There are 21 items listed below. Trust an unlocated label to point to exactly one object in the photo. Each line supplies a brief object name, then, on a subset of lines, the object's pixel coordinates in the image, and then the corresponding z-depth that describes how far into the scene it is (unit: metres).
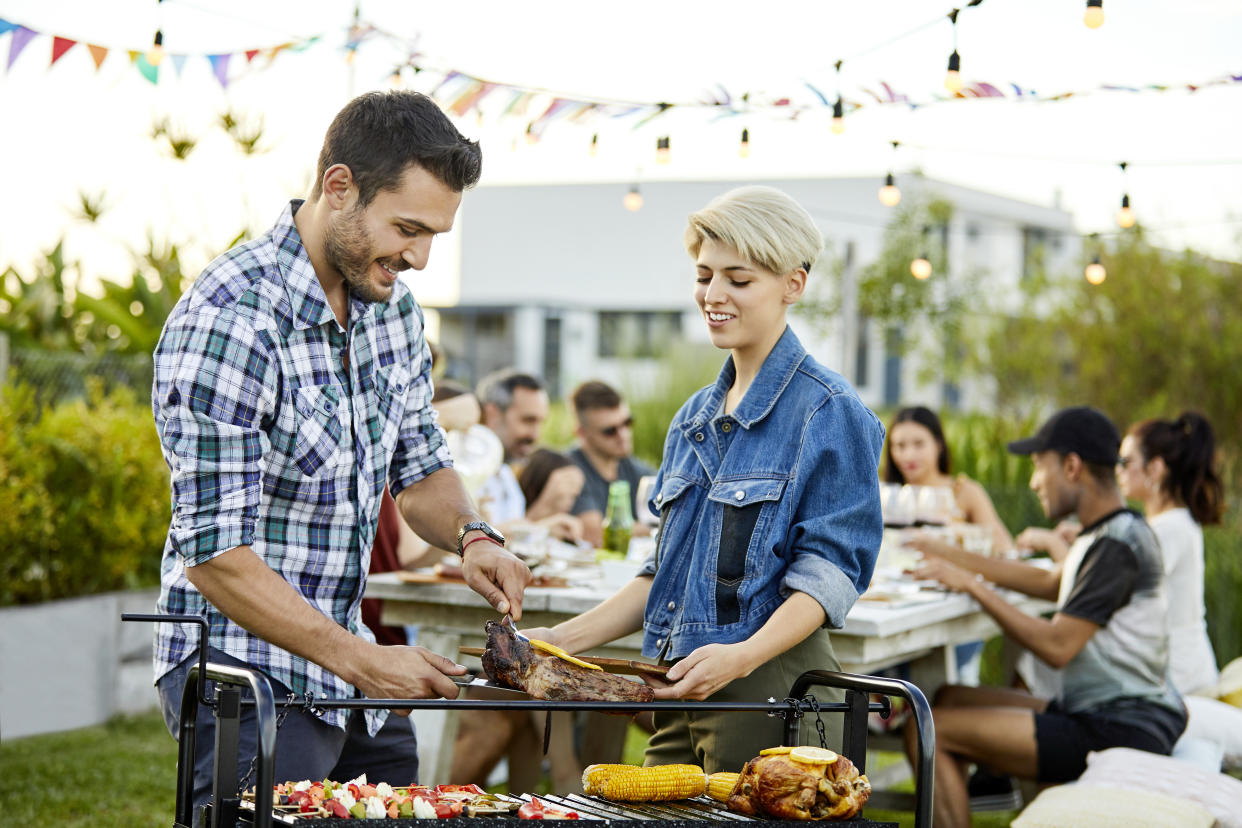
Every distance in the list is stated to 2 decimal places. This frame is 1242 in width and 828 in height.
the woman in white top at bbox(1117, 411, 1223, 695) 5.08
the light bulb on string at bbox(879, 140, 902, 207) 6.32
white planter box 6.35
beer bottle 4.98
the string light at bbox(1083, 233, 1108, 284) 7.07
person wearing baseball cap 4.33
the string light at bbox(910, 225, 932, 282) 6.93
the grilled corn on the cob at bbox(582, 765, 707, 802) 2.08
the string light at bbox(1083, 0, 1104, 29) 4.10
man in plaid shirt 2.15
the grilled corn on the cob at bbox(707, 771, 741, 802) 2.14
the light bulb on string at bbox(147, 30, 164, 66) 5.14
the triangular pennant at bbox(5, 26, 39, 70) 5.03
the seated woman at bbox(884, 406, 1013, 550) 6.78
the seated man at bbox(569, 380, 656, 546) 6.75
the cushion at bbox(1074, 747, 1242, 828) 3.73
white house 31.22
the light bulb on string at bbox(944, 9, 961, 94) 4.74
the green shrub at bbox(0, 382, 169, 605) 6.49
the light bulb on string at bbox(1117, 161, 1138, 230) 6.61
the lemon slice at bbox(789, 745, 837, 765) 2.02
